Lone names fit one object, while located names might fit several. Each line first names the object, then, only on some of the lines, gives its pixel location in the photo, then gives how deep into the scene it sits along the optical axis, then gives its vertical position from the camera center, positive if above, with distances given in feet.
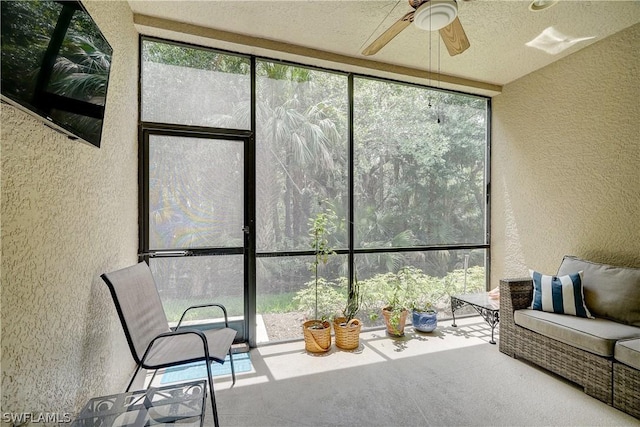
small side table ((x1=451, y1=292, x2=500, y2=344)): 10.57 -3.35
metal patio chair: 6.05 -2.68
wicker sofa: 6.77 -3.11
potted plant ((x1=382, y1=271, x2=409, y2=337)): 10.67 -3.56
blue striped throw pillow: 8.54 -2.41
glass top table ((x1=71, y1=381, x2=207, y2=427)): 4.41 -3.02
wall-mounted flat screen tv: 3.21 +1.88
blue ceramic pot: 11.09 -3.99
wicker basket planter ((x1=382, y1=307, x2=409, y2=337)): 10.65 -3.94
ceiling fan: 6.28 +4.22
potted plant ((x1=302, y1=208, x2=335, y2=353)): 9.58 -1.90
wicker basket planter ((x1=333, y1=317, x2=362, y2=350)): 9.81 -4.01
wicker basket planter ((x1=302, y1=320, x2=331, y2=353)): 9.55 -4.02
